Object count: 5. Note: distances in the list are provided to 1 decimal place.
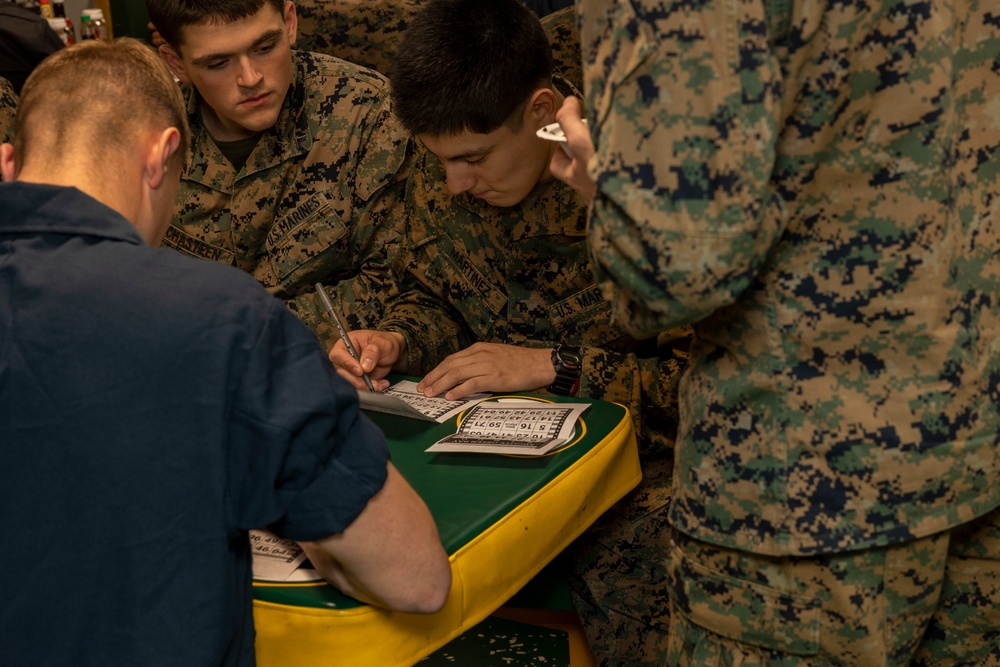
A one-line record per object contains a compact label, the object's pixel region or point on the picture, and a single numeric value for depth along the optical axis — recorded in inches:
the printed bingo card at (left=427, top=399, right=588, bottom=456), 62.0
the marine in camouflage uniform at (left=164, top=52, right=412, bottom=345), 97.2
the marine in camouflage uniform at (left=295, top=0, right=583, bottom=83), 119.0
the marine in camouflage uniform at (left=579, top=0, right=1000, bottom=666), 37.9
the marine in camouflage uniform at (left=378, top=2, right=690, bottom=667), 79.5
